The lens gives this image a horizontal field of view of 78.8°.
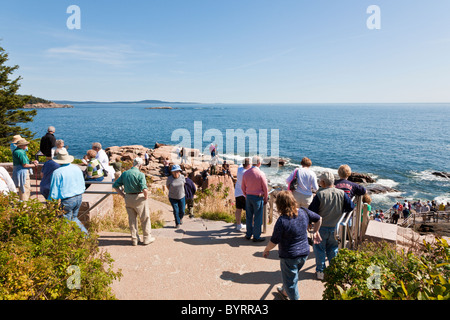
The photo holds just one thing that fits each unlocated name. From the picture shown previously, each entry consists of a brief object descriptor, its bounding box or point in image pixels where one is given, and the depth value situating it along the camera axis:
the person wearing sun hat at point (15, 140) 7.05
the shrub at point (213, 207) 7.93
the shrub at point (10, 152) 11.12
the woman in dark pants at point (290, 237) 3.58
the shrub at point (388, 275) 2.38
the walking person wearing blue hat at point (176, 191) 6.84
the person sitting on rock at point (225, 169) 22.12
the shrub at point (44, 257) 2.61
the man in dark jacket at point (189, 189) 7.57
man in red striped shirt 5.63
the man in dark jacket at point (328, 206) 4.35
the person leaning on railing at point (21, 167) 6.66
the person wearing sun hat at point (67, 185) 4.72
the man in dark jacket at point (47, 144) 7.52
